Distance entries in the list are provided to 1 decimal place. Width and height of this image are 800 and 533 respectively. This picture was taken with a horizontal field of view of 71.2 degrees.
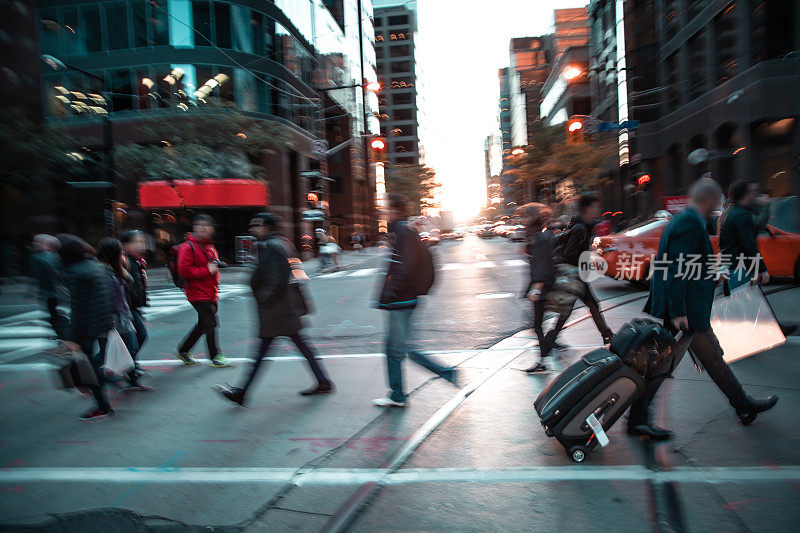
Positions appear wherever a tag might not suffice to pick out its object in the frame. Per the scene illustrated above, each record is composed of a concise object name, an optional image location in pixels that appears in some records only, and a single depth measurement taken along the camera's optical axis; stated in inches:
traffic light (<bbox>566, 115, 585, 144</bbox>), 752.3
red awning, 1136.2
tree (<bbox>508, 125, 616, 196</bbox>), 1328.7
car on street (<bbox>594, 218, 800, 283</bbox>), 435.2
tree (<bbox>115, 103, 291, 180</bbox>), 917.2
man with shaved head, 149.7
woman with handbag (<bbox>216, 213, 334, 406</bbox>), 206.1
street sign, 661.9
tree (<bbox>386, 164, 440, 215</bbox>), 2623.0
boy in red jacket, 257.4
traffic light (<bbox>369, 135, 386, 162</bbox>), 1182.9
